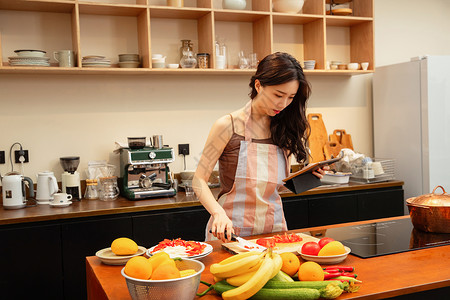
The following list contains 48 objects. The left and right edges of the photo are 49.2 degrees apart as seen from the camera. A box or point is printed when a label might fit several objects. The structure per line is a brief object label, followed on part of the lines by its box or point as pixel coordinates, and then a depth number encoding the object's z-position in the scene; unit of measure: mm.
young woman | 2258
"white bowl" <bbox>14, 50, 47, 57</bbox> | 3172
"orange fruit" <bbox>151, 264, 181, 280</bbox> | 1292
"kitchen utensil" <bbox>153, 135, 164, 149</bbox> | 3480
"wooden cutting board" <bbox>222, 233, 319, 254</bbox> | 1831
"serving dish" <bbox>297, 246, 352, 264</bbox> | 1662
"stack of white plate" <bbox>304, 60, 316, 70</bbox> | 3934
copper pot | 2125
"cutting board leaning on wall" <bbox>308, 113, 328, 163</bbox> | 4227
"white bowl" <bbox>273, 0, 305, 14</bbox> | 3861
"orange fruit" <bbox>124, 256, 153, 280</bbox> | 1312
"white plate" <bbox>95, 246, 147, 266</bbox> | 1719
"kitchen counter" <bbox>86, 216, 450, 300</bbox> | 1452
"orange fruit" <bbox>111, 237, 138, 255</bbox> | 1735
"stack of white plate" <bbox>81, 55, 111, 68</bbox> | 3326
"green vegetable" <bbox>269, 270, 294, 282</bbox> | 1403
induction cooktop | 1893
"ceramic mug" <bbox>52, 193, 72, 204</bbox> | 3127
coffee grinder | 3337
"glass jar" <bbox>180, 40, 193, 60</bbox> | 3688
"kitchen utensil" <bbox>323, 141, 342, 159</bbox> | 4238
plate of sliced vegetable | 1716
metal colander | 1276
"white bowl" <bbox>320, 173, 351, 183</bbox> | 3811
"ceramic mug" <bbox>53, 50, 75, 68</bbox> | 3285
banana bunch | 1313
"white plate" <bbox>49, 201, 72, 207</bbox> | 3104
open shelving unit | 3379
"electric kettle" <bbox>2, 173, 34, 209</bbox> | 3074
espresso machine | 3330
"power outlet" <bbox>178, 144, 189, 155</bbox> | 3848
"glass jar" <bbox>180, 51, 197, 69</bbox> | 3590
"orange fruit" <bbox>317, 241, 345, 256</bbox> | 1673
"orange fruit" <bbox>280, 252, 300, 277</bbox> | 1507
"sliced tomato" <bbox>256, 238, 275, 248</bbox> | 1860
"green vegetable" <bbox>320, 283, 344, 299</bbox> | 1357
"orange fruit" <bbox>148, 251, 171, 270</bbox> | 1368
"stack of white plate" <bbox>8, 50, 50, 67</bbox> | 3172
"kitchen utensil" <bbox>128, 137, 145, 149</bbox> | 3402
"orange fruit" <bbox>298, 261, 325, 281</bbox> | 1444
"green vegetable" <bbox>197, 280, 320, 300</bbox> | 1335
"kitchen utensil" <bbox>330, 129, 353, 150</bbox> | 4359
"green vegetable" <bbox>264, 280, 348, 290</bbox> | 1372
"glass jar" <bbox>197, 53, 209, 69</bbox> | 3609
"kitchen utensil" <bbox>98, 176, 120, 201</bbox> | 3361
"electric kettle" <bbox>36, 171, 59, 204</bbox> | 3275
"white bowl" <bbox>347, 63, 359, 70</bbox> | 4148
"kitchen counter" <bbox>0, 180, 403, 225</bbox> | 2857
